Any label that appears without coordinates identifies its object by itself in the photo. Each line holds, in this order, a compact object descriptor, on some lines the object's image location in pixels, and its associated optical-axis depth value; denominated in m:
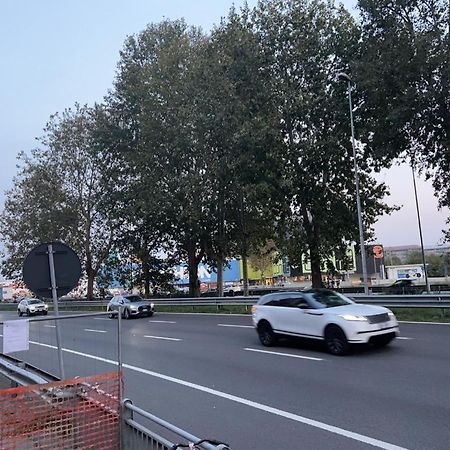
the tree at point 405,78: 23.12
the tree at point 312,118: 28.86
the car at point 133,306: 27.33
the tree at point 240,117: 28.39
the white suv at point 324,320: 11.59
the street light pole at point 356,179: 25.42
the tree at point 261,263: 71.10
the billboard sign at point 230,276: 95.00
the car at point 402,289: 35.38
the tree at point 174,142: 31.62
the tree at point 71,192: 44.81
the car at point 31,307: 41.31
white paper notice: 5.41
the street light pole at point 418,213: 45.90
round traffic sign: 7.55
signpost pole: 7.32
